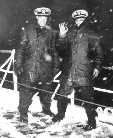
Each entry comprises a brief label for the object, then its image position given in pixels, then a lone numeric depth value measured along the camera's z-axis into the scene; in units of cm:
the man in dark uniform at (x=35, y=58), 584
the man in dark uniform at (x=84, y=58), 557
